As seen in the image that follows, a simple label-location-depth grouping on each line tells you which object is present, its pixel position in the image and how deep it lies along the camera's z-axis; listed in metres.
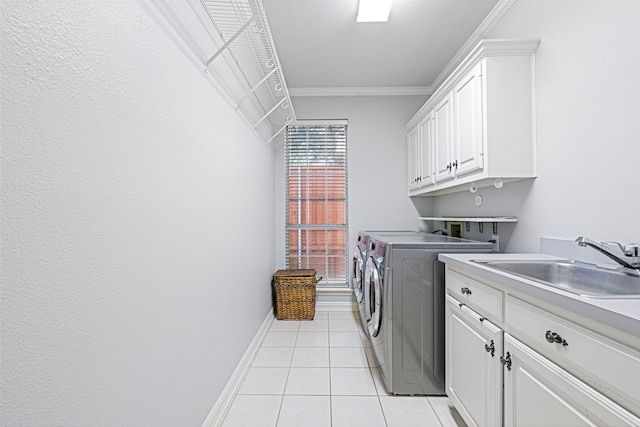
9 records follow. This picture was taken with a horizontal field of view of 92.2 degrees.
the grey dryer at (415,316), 1.90
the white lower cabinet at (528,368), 0.76
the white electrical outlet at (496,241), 2.18
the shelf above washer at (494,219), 1.99
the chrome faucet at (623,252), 1.19
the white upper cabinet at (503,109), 1.81
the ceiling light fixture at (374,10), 2.10
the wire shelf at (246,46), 1.49
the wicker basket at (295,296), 3.28
